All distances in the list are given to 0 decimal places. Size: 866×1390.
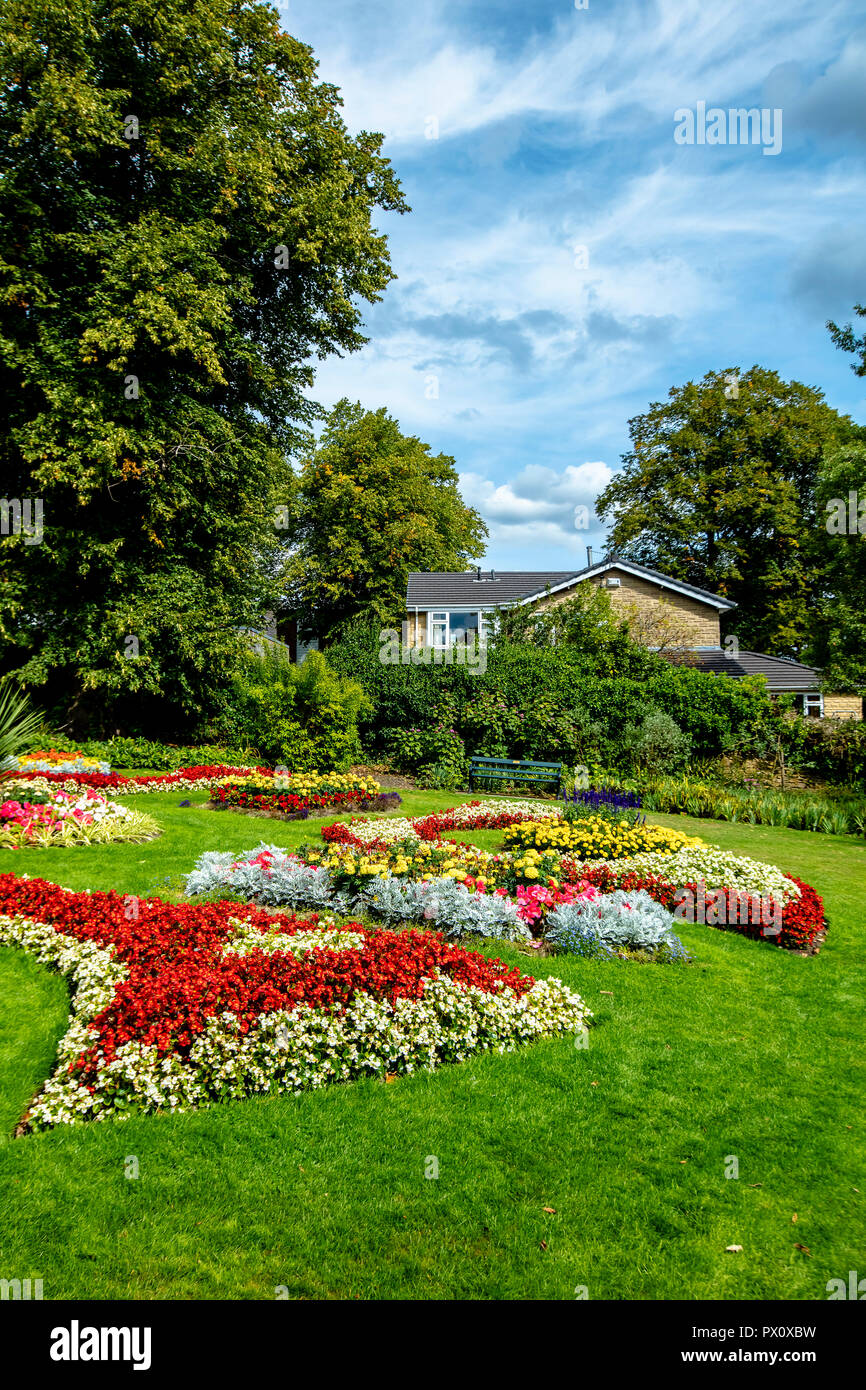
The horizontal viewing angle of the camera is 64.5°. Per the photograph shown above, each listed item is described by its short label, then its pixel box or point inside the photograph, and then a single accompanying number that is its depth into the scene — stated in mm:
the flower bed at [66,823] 8656
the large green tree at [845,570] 15453
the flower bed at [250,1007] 3893
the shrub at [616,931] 6074
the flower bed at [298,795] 11766
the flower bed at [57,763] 12081
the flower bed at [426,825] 8984
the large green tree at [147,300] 13672
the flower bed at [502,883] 6387
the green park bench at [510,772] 14073
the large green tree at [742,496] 31188
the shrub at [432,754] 15156
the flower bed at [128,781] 10164
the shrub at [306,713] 13703
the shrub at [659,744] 14969
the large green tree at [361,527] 33375
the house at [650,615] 24953
